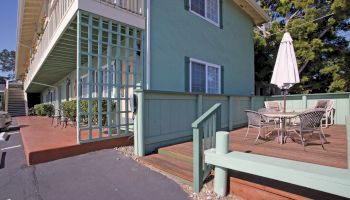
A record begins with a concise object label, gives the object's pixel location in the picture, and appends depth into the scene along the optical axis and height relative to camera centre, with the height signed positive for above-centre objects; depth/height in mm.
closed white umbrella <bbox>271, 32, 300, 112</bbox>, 5371 +875
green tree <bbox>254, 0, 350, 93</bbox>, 12508 +3543
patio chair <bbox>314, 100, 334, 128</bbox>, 7387 -316
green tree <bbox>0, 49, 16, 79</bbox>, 64438 +12232
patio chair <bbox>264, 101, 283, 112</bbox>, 8126 -193
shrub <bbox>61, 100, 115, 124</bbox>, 6605 -263
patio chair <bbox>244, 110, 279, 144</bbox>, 4812 -449
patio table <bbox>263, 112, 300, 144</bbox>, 4672 -359
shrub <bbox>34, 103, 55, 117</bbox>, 14858 -601
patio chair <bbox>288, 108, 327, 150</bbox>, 4145 -399
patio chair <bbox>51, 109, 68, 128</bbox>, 7952 -654
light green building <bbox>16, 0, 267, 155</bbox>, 4695 +1623
